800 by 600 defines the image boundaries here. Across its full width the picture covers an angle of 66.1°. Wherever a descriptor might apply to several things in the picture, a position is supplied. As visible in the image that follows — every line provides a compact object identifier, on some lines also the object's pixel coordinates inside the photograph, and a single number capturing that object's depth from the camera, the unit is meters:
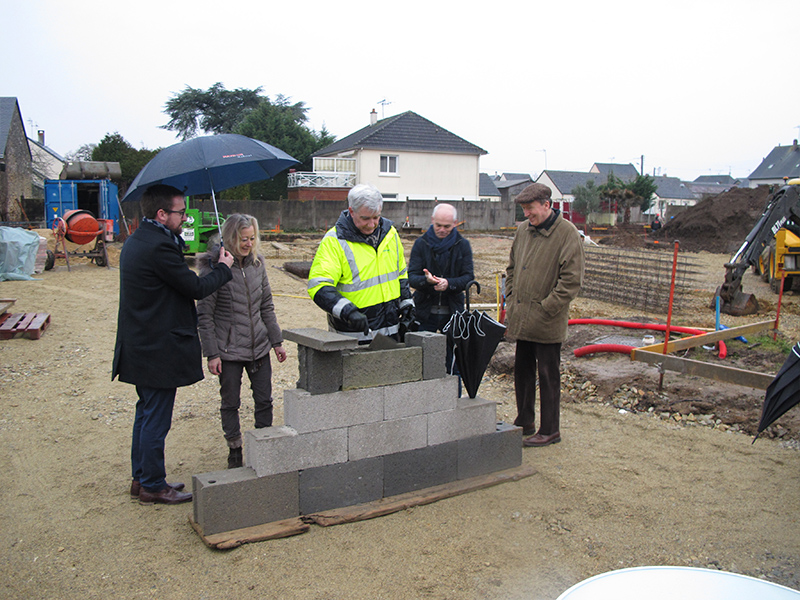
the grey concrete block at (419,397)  3.75
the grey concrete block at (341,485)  3.54
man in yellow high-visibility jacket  3.65
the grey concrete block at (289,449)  3.37
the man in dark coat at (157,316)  3.47
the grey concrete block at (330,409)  3.45
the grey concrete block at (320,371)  3.46
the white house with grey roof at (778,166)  56.95
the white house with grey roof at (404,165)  36.88
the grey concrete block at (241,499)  3.28
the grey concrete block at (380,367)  3.58
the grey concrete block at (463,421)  3.97
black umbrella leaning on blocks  4.18
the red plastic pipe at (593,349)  7.33
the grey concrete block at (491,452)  4.14
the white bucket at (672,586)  1.41
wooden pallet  7.95
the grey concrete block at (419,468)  3.81
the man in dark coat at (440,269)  4.89
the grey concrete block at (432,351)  3.87
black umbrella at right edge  3.17
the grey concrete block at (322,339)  3.35
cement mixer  14.95
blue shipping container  18.19
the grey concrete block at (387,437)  3.64
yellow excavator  10.77
